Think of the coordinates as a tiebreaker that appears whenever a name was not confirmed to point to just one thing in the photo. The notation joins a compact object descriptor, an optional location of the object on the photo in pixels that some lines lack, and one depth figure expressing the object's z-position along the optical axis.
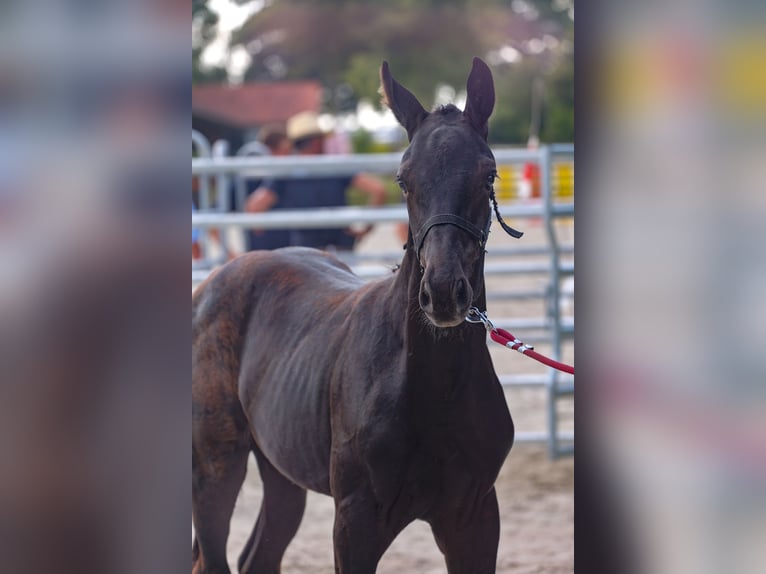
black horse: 4.56
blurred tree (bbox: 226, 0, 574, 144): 103.12
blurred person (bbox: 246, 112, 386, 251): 13.84
